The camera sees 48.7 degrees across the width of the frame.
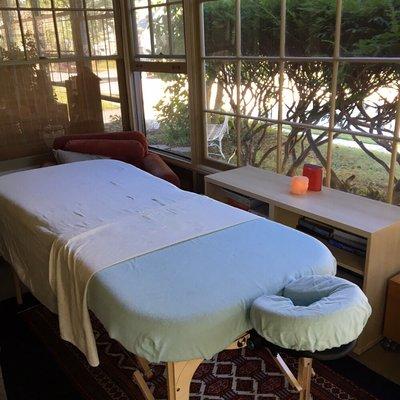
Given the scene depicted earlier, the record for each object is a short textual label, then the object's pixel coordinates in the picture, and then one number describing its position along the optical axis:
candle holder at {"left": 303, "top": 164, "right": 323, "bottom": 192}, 2.42
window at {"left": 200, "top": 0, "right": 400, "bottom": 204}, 2.19
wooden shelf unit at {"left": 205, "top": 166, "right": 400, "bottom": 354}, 1.97
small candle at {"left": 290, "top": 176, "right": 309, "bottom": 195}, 2.38
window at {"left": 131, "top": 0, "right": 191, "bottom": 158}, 3.42
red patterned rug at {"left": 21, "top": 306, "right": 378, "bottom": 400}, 1.90
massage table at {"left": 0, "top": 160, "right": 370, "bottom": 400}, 1.26
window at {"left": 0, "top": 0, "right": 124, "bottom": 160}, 3.41
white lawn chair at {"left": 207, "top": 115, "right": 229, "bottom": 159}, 3.25
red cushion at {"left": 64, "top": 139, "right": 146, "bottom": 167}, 3.35
